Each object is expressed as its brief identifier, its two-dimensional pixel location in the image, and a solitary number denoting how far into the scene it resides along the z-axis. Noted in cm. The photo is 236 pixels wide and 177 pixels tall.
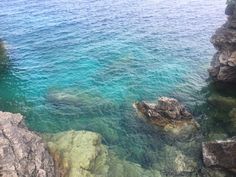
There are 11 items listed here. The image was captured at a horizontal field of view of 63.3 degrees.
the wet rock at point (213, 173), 1890
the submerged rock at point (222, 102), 2491
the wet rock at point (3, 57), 3286
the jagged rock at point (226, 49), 2601
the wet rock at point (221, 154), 1878
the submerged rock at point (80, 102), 2533
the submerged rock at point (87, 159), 1903
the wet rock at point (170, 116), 2258
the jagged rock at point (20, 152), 1693
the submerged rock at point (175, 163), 1937
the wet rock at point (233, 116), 2259
